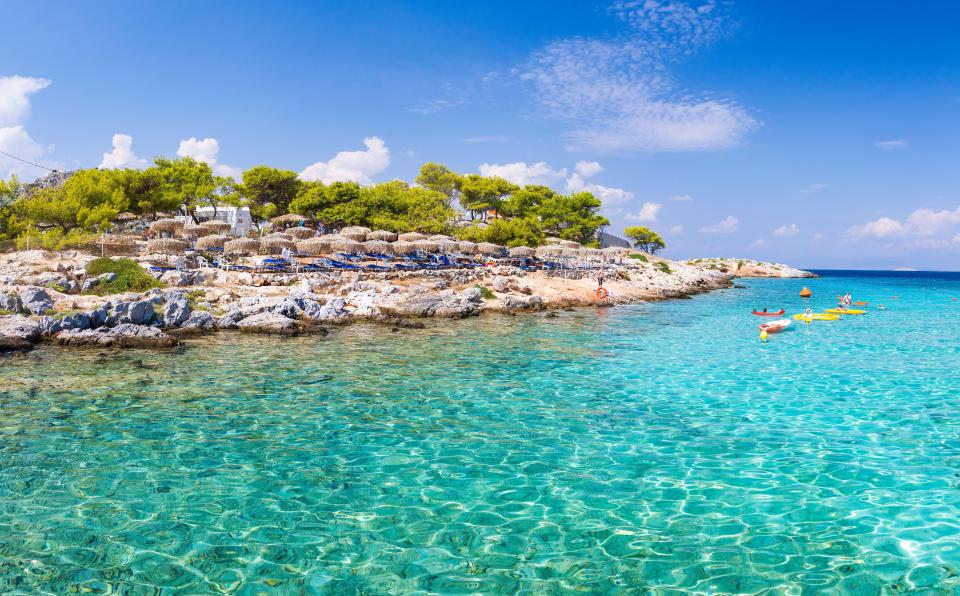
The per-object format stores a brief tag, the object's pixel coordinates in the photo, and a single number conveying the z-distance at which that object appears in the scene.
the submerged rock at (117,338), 20.06
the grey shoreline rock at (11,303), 22.44
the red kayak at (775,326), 26.30
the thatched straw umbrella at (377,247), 43.53
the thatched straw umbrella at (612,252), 59.76
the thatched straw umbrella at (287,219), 54.66
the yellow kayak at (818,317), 33.30
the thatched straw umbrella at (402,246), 45.28
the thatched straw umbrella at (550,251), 50.06
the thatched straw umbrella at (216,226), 44.32
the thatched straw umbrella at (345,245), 42.44
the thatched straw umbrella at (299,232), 47.88
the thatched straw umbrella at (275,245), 41.34
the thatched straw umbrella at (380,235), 48.91
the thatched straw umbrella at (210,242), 41.03
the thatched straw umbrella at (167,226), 42.94
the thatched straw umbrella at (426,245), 46.25
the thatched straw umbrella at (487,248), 50.53
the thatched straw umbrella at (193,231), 43.75
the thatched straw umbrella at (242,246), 39.97
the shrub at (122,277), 28.16
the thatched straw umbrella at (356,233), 47.88
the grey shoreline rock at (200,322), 23.70
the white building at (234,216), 65.50
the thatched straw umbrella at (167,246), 38.44
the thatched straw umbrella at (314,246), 42.72
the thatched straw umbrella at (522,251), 51.47
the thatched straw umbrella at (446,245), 47.69
